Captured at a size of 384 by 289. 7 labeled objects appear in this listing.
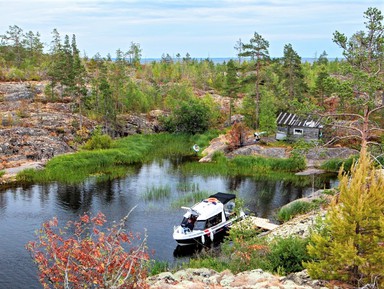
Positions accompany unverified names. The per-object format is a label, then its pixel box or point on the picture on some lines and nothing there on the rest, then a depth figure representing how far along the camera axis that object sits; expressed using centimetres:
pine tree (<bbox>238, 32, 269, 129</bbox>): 5416
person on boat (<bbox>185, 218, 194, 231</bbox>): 2934
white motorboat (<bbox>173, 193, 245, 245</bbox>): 2858
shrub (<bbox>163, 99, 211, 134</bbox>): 6688
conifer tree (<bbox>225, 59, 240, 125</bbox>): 6635
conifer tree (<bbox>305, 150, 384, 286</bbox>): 1466
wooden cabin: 5566
